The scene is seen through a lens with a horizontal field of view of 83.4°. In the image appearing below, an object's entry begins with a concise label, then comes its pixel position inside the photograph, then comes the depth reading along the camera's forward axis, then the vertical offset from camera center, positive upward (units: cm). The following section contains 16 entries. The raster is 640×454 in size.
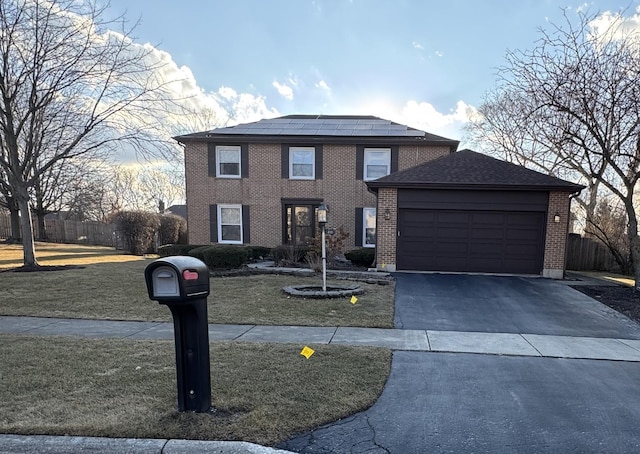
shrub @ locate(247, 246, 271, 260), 1404 -173
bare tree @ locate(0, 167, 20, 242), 2325 -26
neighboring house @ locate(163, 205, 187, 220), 4146 -7
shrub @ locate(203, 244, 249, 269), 1188 -160
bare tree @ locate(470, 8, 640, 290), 838 +250
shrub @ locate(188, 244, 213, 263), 1201 -148
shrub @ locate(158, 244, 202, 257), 1461 -168
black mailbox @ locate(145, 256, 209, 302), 273 -55
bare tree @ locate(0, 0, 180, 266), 1047 +363
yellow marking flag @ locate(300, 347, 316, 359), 445 -181
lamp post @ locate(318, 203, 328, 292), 827 -22
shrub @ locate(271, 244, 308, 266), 1275 -160
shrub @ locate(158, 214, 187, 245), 2128 -128
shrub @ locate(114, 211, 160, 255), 1941 -115
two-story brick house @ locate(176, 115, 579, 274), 1484 +137
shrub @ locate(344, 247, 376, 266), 1272 -169
